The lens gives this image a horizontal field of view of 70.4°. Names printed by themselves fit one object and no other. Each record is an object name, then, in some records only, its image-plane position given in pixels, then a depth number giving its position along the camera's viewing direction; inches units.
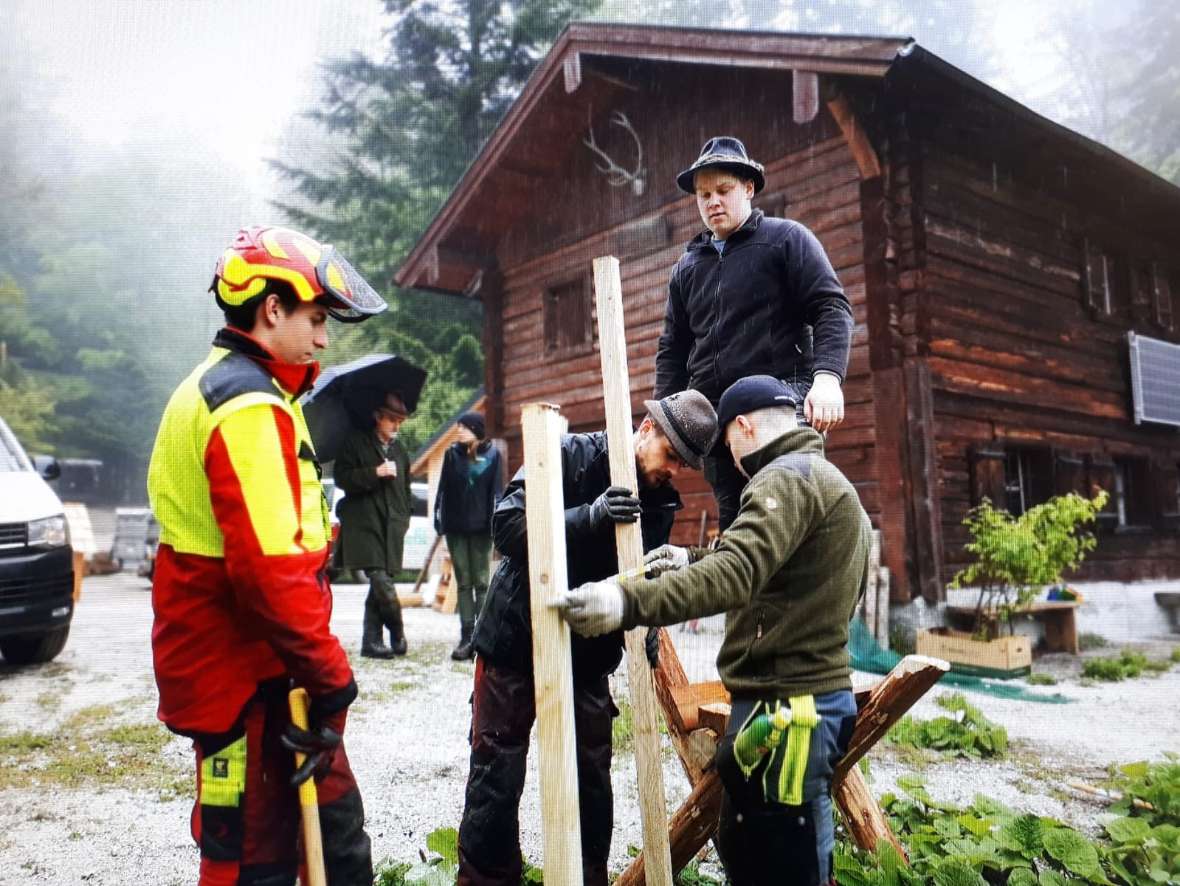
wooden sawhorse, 99.5
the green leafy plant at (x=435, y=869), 105.4
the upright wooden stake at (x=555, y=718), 74.8
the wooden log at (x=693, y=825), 99.7
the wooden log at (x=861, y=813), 113.0
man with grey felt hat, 97.8
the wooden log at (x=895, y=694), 98.7
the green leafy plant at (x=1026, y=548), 280.5
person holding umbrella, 250.4
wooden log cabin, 326.0
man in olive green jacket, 77.6
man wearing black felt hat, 119.3
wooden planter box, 269.1
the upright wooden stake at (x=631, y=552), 88.7
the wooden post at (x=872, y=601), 307.1
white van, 240.7
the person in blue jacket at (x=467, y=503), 297.4
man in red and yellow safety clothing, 67.4
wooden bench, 324.2
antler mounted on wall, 438.0
